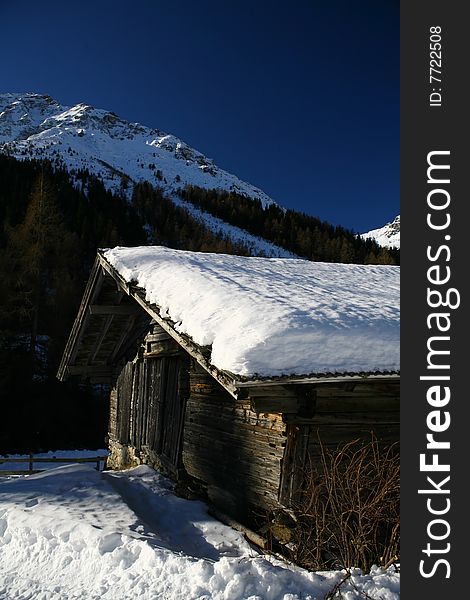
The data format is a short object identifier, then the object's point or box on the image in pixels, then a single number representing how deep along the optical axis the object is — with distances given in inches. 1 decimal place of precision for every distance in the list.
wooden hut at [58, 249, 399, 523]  198.7
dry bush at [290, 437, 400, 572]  156.0
